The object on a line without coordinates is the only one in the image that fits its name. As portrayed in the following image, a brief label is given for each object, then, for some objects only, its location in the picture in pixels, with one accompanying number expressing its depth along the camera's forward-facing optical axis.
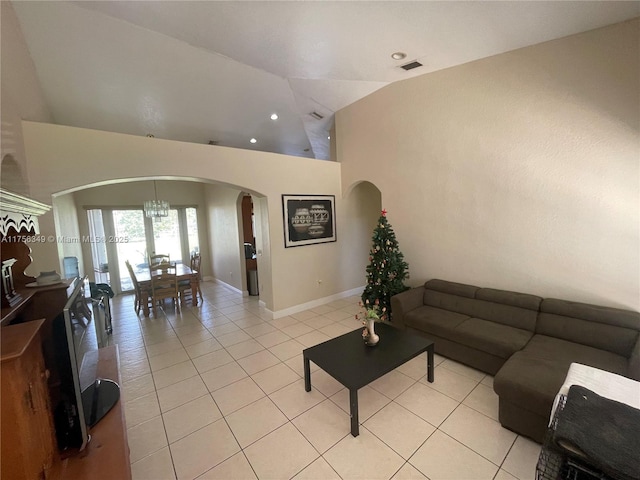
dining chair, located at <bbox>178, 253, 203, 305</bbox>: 5.29
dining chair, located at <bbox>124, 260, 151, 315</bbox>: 4.85
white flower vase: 2.59
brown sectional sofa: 1.98
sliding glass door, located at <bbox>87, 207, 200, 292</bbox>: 5.98
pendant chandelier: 5.02
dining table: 4.85
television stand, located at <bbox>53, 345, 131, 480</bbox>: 1.31
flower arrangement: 2.53
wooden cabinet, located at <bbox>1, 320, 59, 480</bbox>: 0.96
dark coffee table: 2.10
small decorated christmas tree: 3.87
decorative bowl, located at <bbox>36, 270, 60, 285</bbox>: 1.63
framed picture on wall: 4.53
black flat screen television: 1.38
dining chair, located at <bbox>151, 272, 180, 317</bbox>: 4.80
